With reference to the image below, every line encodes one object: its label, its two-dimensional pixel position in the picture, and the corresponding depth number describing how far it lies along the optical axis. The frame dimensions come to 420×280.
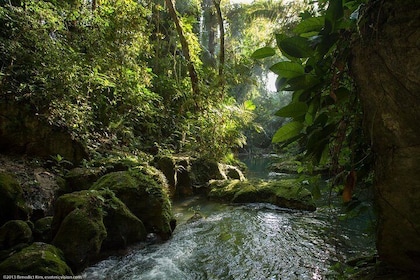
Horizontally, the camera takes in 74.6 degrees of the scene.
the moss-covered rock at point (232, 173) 10.60
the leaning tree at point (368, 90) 1.42
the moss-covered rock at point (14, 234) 3.25
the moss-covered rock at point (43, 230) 3.80
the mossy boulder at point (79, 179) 5.38
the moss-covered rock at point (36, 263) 2.73
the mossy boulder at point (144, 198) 4.87
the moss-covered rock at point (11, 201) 3.67
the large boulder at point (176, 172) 7.85
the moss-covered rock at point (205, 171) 9.41
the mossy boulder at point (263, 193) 7.25
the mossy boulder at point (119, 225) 4.24
